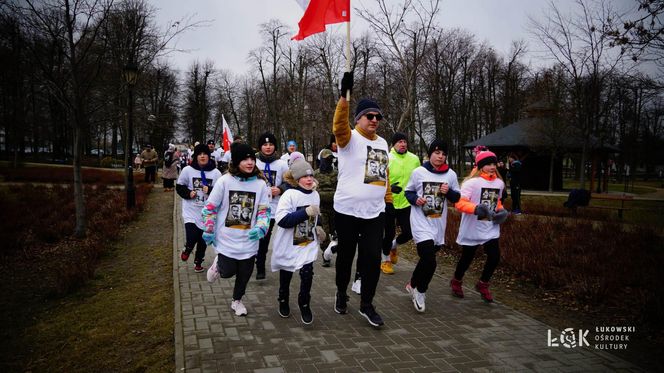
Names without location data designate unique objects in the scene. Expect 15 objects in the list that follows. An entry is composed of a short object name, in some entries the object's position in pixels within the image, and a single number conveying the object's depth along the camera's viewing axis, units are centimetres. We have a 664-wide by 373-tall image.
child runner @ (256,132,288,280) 650
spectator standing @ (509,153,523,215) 1516
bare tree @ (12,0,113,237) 853
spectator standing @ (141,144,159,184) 2131
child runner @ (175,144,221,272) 687
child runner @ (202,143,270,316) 496
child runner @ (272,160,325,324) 472
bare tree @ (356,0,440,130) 1355
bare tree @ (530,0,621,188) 1636
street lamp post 1277
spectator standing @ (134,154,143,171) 2119
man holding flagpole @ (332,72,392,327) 460
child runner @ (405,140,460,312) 529
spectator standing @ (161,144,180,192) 1759
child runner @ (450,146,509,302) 565
